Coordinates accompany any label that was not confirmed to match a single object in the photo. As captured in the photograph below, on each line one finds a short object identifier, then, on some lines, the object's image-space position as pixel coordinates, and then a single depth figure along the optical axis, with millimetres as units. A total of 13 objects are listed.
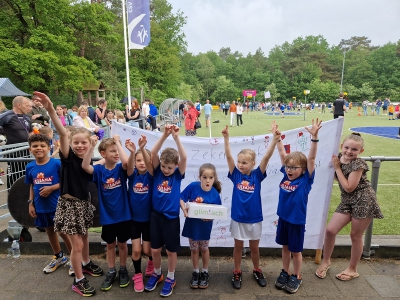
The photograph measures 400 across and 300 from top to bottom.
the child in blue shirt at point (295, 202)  3240
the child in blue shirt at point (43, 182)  3451
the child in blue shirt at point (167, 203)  3221
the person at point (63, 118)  10220
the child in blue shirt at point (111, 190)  3241
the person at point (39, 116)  6556
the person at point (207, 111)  21286
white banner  3771
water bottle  4043
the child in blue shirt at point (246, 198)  3307
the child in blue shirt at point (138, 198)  3311
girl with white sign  3287
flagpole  15027
